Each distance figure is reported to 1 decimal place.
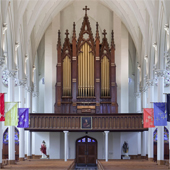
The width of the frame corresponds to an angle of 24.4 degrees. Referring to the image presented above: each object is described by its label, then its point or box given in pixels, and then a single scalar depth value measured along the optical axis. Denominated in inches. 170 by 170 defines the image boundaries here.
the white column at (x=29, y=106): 1350.9
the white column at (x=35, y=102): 1590.8
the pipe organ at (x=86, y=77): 1337.4
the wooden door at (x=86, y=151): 1459.2
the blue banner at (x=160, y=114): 975.0
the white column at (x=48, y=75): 1471.5
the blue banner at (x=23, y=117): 1051.9
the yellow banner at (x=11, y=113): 893.8
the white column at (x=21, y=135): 1240.8
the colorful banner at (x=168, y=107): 908.1
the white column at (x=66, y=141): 1257.9
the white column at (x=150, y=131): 1237.7
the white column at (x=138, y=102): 1556.8
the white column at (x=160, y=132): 1091.9
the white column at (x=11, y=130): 1088.2
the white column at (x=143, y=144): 1381.6
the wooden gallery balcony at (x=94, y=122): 1283.2
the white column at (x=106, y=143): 1258.9
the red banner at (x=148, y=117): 1076.5
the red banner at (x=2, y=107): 817.2
